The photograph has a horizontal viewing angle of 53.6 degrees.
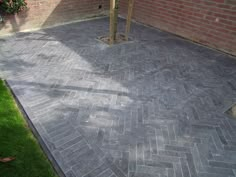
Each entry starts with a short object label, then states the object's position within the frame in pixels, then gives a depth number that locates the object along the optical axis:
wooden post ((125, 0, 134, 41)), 6.70
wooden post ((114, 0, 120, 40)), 6.82
